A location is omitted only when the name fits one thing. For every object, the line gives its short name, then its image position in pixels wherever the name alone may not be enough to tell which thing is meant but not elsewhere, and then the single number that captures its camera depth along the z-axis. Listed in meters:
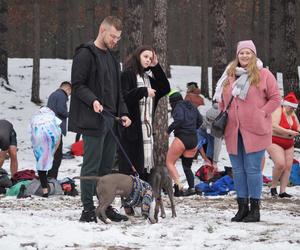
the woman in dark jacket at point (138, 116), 7.15
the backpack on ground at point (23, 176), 10.41
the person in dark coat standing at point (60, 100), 11.78
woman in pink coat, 6.77
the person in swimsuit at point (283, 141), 9.97
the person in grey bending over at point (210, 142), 12.14
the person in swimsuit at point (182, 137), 10.75
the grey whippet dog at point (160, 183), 7.03
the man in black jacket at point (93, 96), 6.20
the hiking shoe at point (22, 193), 9.34
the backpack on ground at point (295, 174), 11.46
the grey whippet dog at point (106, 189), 6.28
